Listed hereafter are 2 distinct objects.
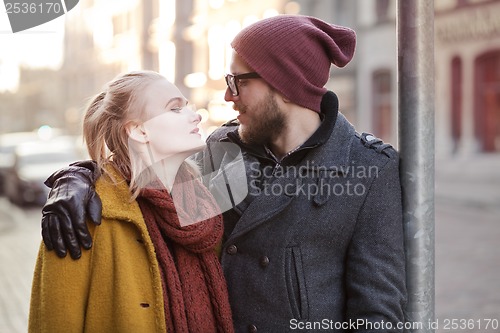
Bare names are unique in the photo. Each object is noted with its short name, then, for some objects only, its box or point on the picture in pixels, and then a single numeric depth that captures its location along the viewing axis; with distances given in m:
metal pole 4.55
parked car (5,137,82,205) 34.97
